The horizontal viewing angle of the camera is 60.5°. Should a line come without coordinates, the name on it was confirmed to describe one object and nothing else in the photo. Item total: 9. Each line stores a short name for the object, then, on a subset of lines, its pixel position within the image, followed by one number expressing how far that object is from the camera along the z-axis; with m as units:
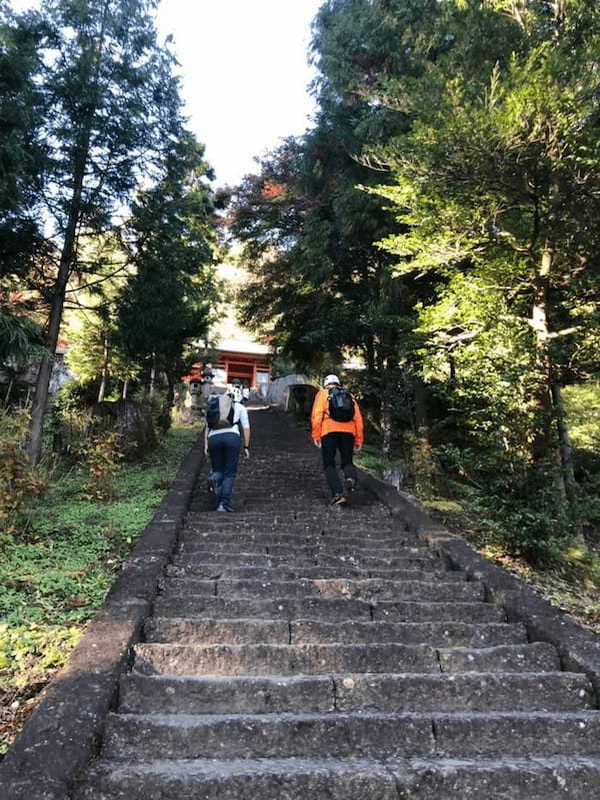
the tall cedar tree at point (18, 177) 6.21
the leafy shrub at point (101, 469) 7.15
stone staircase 2.17
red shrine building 35.00
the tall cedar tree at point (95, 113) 7.93
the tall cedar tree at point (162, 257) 8.64
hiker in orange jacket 6.62
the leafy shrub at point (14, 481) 5.38
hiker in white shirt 6.14
